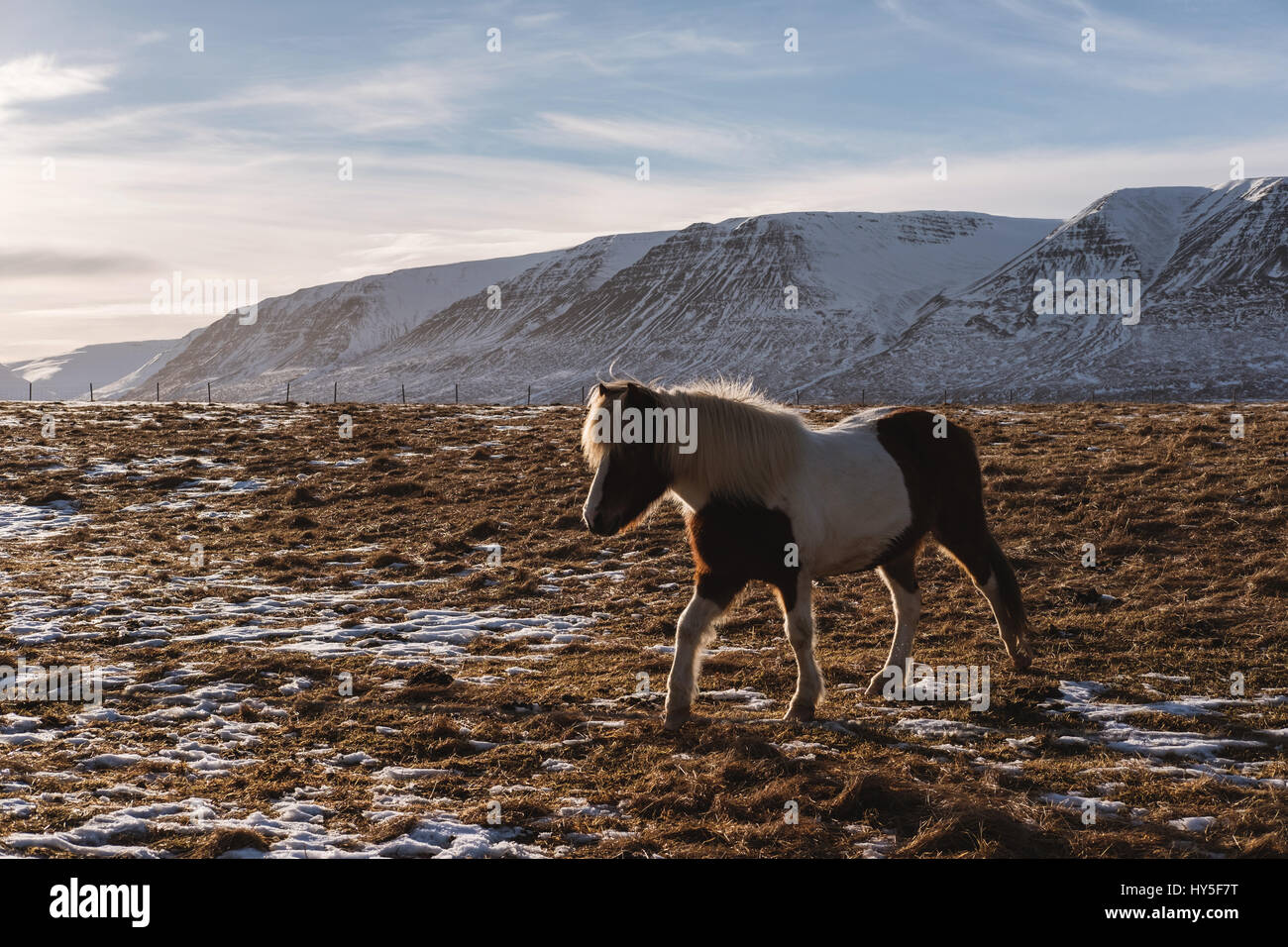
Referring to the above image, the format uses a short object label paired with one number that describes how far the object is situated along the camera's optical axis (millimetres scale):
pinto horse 7418
